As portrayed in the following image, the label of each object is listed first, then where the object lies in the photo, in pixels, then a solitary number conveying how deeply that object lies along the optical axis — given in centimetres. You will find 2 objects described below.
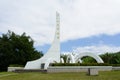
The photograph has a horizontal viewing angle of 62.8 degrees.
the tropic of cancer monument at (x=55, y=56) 1283
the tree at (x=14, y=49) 1651
